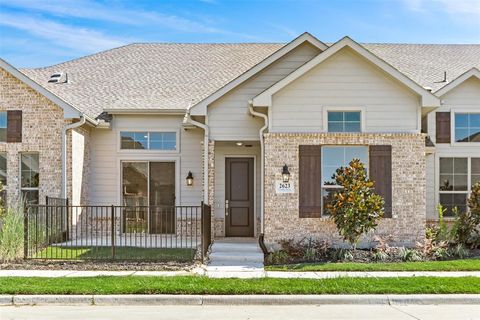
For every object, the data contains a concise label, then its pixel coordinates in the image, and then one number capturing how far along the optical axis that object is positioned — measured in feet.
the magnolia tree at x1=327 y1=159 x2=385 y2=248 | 41.16
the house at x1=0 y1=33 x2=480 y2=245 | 44.86
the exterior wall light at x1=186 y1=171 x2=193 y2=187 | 53.78
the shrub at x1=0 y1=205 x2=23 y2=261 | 40.42
